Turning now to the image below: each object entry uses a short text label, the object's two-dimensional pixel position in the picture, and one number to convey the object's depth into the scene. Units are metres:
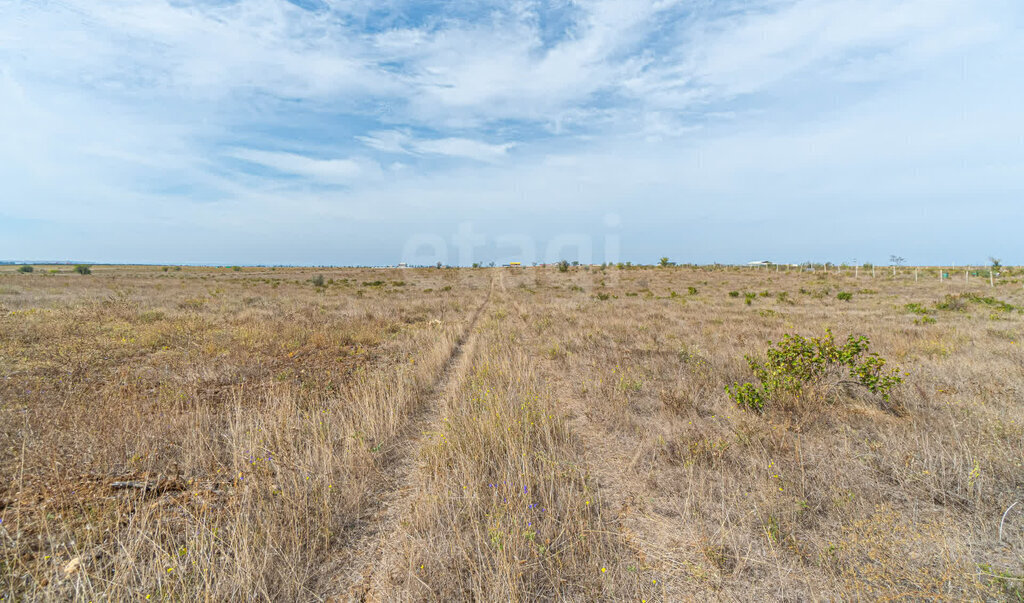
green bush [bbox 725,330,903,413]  5.87
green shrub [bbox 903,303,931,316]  16.43
